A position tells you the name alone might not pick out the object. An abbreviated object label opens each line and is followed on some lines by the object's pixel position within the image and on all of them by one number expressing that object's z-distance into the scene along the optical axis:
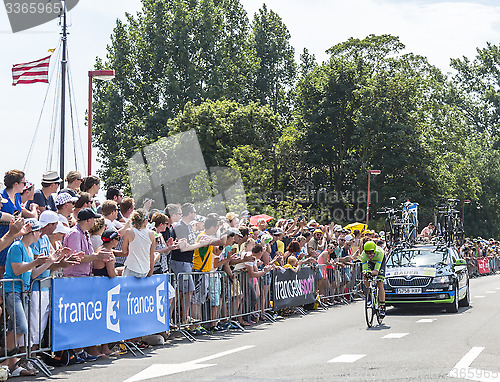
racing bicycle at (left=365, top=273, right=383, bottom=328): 15.78
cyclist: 16.28
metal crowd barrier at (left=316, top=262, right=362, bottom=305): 21.91
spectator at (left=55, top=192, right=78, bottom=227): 10.92
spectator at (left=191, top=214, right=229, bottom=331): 14.19
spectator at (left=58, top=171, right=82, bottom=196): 12.89
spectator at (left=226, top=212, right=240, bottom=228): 18.27
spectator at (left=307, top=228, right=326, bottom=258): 22.13
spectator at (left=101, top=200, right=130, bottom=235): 12.38
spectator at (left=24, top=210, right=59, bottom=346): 9.84
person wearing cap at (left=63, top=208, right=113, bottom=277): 10.77
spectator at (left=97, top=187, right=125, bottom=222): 14.24
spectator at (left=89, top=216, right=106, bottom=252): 11.19
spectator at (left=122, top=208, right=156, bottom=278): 12.03
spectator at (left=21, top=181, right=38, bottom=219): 11.30
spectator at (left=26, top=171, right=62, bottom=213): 12.08
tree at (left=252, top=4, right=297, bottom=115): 77.00
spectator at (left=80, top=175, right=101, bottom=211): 13.02
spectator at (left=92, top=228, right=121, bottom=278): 11.36
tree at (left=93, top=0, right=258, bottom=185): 60.84
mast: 24.69
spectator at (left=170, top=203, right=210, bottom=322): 13.73
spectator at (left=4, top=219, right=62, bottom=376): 9.46
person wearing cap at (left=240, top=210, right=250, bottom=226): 19.80
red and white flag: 23.66
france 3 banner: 10.25
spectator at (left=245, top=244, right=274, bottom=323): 16.48
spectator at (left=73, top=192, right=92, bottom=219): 11.75
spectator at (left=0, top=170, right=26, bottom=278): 10.84
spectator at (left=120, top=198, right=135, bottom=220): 12.88
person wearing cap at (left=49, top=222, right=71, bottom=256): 10.32
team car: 19.08
